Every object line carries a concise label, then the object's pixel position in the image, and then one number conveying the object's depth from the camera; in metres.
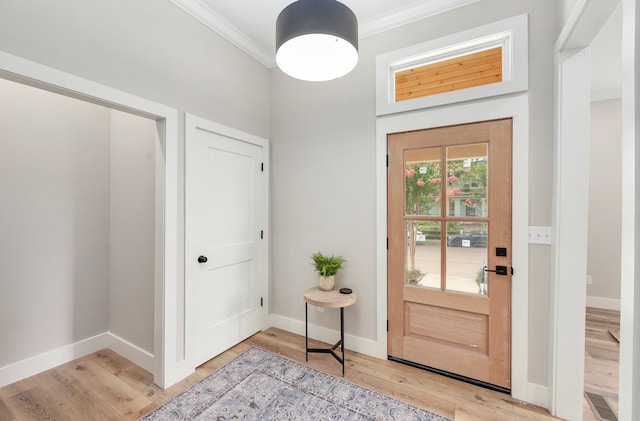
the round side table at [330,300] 2.31
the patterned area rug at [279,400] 1.83
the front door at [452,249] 2.06
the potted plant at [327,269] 2.55
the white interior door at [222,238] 2.32
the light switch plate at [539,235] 1.92
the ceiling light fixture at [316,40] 1.31
